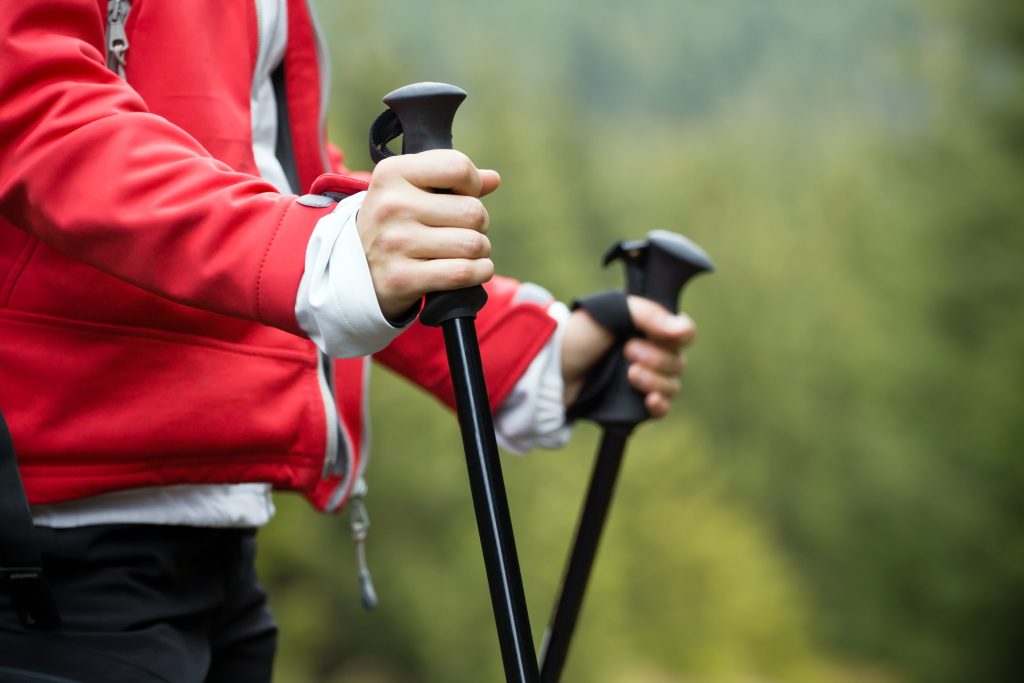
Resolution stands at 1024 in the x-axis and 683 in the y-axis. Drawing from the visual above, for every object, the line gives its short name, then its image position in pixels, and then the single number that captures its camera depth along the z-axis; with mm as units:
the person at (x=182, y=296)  1926
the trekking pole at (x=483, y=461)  1974
